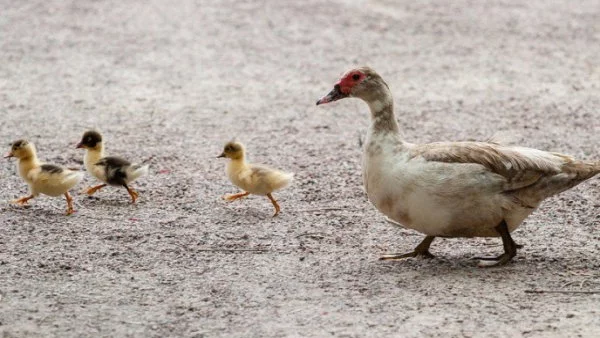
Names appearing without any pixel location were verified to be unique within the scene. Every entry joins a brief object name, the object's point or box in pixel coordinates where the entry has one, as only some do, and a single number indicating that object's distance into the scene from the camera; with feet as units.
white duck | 34.94
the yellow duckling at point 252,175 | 43.42
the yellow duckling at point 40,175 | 42.63
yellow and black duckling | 44.57
